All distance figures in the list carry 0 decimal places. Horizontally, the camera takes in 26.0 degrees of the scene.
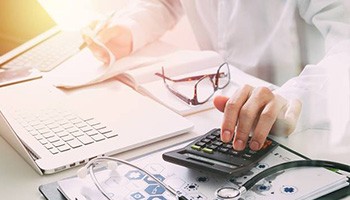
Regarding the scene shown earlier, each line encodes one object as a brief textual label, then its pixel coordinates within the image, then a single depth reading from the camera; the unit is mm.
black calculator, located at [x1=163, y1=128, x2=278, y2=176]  966
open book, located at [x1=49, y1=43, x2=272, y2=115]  1256
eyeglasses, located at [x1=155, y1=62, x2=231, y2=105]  1230
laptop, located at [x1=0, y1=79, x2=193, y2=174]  1070
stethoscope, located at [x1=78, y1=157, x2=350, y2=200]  921
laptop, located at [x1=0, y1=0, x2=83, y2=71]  1495
